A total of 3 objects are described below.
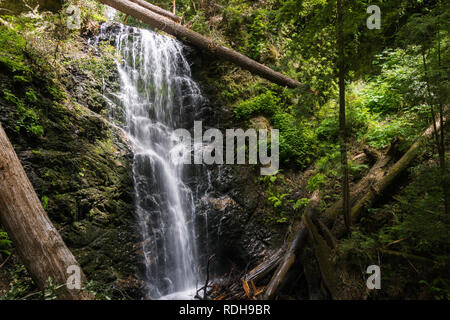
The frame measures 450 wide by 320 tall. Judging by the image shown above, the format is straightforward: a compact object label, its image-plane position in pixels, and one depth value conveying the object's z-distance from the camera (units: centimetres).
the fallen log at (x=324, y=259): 370
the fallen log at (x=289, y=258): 405
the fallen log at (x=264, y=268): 470
